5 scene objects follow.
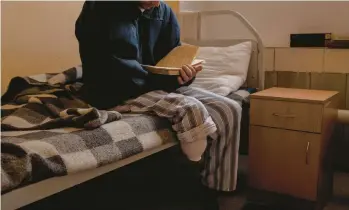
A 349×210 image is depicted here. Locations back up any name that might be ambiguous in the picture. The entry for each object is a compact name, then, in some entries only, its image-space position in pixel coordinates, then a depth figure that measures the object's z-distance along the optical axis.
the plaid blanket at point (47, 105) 1.08
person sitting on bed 1.30
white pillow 1.78
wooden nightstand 1.48
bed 0.85
